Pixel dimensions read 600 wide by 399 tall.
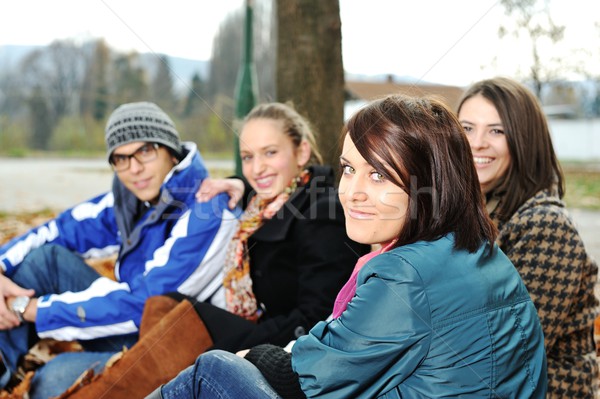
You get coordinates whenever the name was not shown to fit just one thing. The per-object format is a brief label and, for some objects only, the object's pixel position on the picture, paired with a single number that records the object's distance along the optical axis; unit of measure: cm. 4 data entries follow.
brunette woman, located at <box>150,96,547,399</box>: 156
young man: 288
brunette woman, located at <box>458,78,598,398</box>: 229
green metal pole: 598
